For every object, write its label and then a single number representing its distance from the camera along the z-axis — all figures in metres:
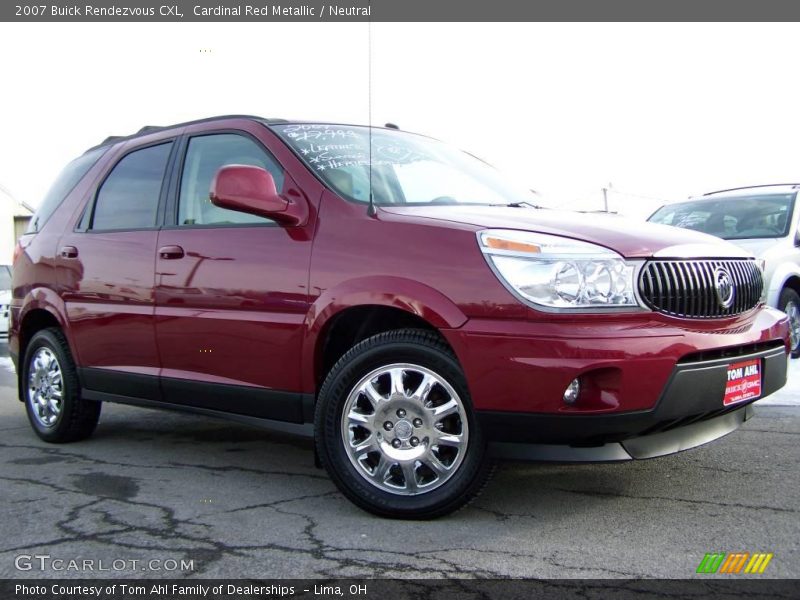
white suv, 8.49
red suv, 3.40
